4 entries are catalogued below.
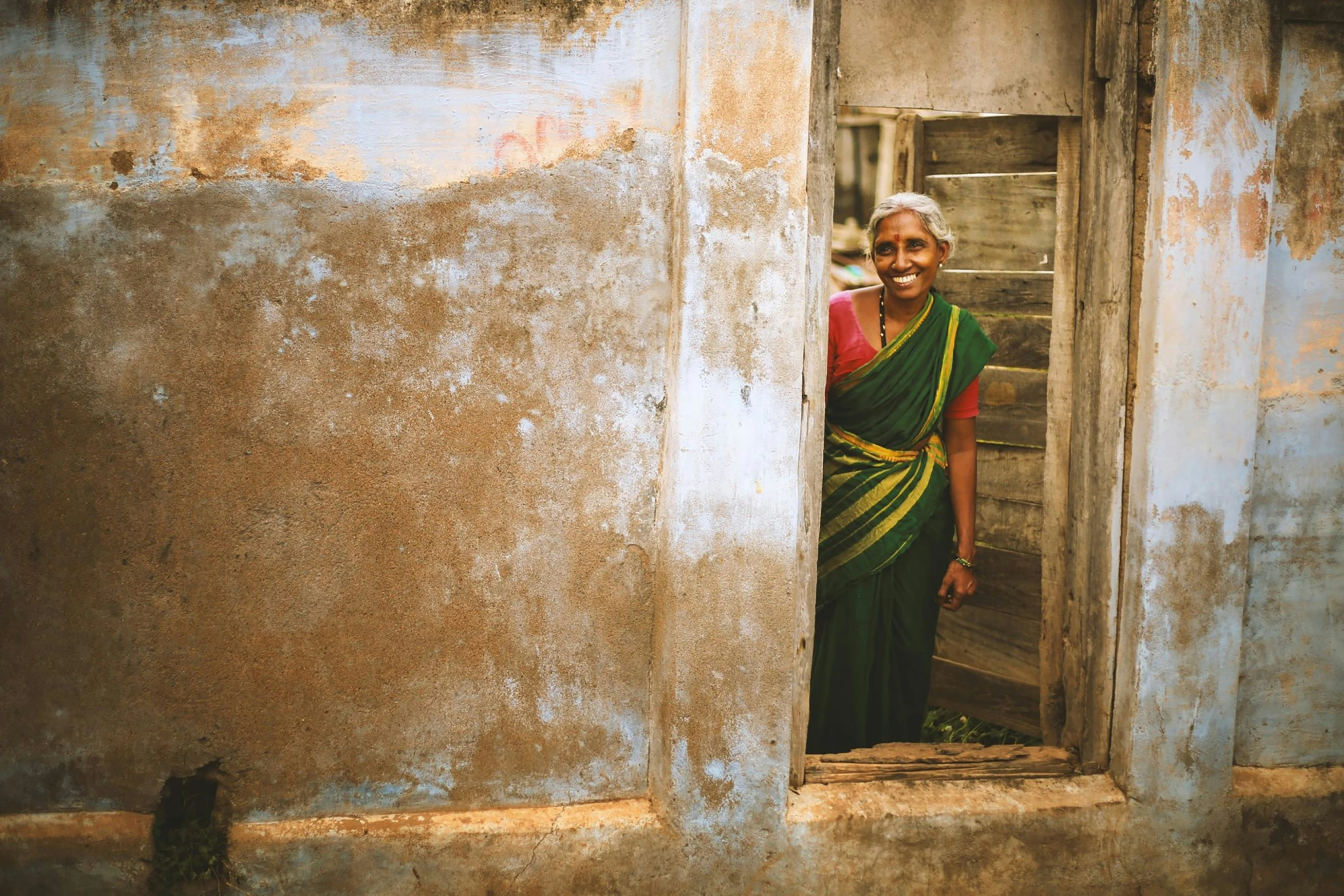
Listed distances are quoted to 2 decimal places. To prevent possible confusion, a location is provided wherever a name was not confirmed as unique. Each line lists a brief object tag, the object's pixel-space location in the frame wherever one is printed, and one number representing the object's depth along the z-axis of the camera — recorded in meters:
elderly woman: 3.42
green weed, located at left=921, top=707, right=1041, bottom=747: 4.16
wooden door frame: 2.74
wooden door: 4.09
